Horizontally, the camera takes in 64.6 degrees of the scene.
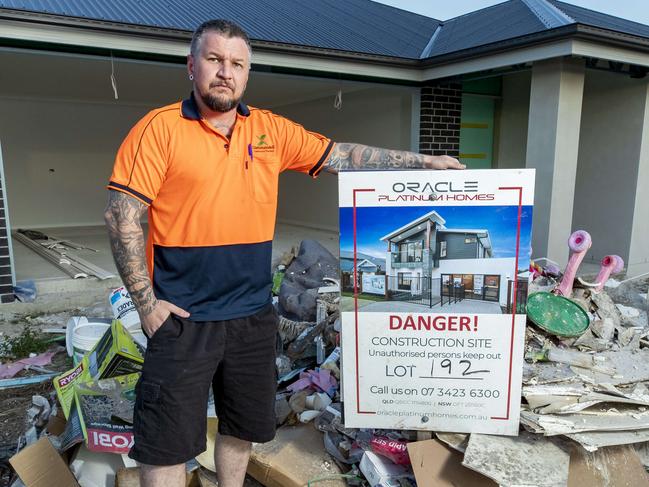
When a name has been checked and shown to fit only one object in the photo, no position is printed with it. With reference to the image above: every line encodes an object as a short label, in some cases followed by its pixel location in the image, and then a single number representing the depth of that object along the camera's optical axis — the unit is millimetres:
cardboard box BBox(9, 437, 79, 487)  2361
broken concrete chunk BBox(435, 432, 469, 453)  2238
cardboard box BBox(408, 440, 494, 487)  2205
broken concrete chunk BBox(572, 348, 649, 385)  2707
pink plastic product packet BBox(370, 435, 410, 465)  2420
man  1802
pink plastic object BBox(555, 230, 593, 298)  3836
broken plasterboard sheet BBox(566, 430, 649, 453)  2176
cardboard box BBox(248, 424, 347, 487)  2473
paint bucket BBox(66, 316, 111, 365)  3510
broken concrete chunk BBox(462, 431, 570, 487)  2068
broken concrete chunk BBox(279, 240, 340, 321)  4742
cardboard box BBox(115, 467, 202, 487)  2363
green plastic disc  3131
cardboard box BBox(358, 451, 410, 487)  2350
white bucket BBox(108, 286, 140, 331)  3809
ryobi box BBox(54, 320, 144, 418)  2742
